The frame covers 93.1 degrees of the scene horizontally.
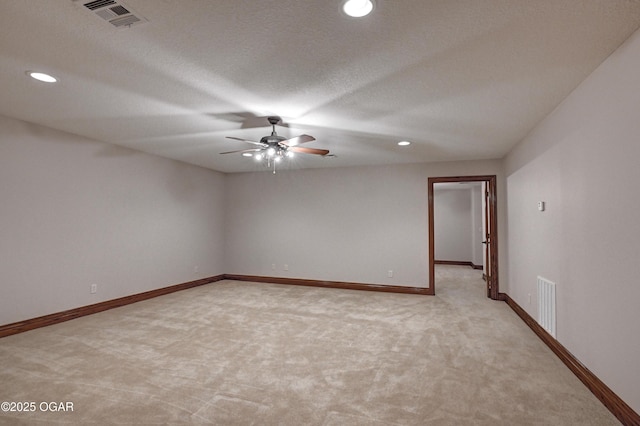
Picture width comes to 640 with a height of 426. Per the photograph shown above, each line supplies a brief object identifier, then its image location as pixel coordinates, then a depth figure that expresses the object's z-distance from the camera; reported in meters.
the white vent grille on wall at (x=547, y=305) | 3.04
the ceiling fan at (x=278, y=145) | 3.22
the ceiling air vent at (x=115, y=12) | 1.58
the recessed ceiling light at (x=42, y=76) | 2.36
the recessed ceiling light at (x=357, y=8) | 1.54
